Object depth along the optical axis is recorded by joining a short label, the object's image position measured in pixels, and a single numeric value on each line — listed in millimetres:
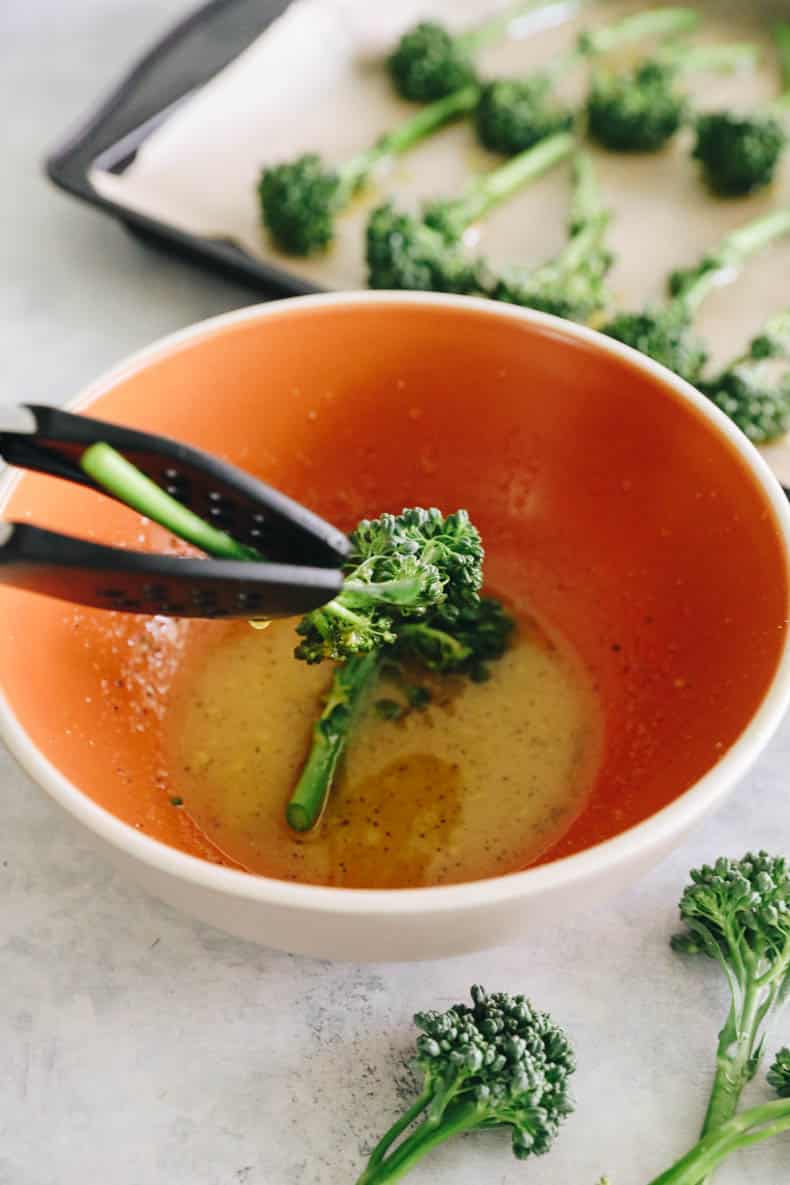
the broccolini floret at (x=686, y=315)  753
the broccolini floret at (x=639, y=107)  933
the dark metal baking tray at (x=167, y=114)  814
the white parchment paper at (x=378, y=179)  861
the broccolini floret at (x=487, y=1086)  534
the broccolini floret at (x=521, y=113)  935
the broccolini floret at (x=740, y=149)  890
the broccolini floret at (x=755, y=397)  738
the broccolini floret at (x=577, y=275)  782
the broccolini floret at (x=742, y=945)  563
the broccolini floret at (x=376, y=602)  588
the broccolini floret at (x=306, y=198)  834
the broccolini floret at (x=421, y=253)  794
